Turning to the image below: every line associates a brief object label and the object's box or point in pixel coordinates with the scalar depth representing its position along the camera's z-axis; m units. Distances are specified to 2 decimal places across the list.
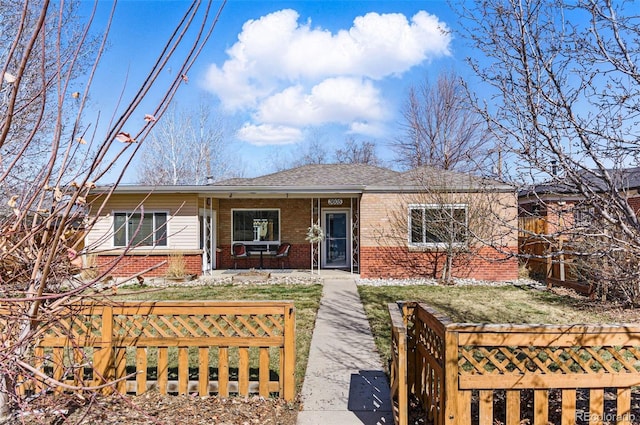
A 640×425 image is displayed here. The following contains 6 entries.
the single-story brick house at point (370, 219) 13.11
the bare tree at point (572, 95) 3.04
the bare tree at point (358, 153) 40.41
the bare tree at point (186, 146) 30.45
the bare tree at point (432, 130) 28.05
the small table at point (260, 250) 15.83
